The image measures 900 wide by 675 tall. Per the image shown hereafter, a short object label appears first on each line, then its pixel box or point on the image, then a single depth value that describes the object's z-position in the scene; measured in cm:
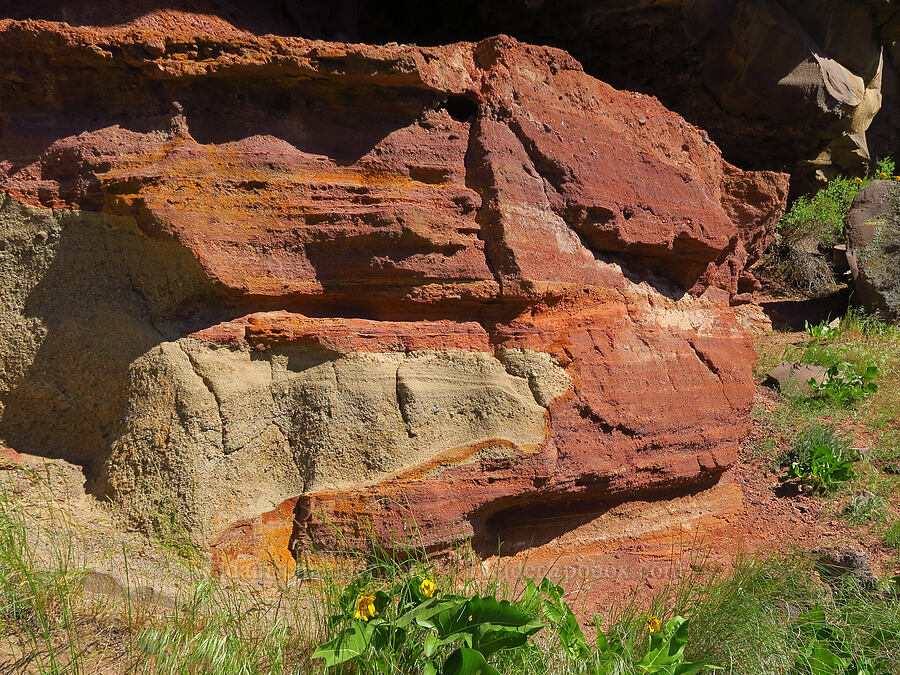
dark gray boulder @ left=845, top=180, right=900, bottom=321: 703
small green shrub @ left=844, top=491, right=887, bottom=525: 388
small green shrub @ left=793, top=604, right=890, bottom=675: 254
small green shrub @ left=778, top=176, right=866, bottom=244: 814
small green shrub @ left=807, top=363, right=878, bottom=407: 500
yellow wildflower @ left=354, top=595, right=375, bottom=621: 208
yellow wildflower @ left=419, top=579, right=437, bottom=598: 215
